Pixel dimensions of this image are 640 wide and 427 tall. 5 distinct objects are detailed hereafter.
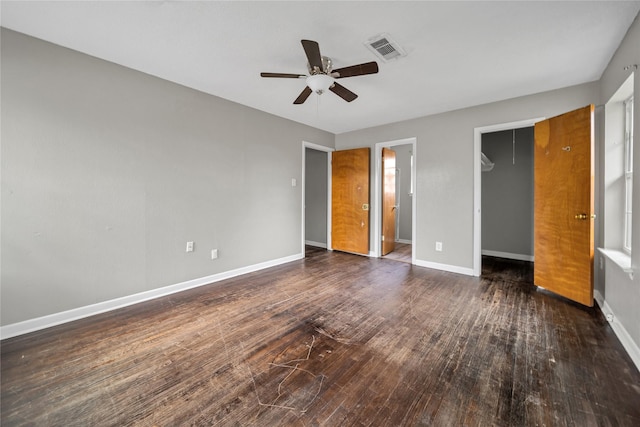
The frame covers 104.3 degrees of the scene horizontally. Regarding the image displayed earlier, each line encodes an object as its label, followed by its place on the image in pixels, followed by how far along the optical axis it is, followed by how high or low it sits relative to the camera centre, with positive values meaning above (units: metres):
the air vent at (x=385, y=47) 2.16 +1.53
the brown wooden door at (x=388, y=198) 4.92 +0.32
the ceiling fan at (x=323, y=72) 1.98 +1.25
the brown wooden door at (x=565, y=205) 2.53 +0.12
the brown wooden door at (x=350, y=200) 4.93 +0.27
